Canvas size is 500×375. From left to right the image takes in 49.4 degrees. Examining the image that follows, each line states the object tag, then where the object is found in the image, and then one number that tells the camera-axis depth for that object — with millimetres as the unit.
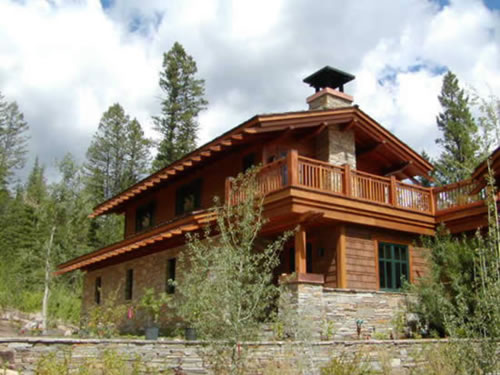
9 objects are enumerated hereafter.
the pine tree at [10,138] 45828
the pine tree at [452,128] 35875
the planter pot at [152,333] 13555
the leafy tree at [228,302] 7379
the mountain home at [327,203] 14203
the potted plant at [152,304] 16598
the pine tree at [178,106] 39469
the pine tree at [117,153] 42875
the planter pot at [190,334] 12664
